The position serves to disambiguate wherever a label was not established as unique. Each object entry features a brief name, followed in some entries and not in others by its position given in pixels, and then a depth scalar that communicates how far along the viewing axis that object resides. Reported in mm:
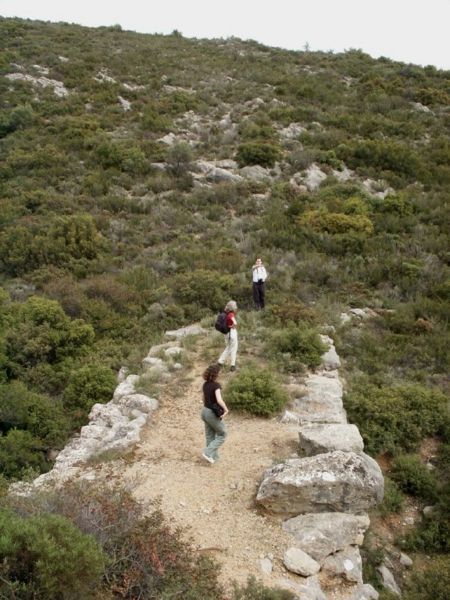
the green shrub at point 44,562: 3799
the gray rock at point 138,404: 8742
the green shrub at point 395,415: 8773
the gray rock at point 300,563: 5352
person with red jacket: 9578
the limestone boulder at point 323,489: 6066
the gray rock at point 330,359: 10375
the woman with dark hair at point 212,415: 6707
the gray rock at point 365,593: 5428
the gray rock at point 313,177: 20703
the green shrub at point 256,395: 8516
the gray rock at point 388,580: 6242
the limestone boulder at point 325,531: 5668
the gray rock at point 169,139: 23188
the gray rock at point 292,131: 24416
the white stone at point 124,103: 26628
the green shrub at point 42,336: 10641
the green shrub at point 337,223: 17031
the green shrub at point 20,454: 7836
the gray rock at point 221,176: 20703
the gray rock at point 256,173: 20922
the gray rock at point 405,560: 6840
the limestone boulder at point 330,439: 7012
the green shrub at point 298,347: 10195
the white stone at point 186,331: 11523
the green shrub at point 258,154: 21609
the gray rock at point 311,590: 5026
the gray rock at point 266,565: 5285
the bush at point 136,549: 4570
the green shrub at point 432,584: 5590
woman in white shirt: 12219
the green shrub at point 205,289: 13094
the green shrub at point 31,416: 8805
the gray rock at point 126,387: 9289
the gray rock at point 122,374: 10020
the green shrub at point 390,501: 7504
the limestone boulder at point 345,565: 5574
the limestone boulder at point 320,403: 8500
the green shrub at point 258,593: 4770
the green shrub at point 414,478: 7996
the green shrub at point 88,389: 9461
